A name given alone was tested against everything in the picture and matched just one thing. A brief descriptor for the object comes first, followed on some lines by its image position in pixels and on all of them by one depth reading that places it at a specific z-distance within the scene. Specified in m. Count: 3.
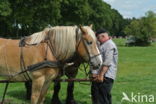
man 6.70
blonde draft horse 6.13
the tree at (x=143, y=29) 63.94
